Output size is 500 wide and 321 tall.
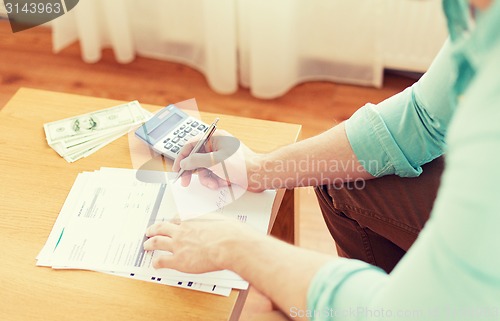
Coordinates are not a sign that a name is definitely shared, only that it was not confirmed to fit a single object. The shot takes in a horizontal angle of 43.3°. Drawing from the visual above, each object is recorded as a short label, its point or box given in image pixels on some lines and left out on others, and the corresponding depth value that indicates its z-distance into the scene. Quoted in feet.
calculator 3.81
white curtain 6.38
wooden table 2.96
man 1.96
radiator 6.19
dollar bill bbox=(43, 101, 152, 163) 3.91
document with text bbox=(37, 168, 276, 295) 3.10
